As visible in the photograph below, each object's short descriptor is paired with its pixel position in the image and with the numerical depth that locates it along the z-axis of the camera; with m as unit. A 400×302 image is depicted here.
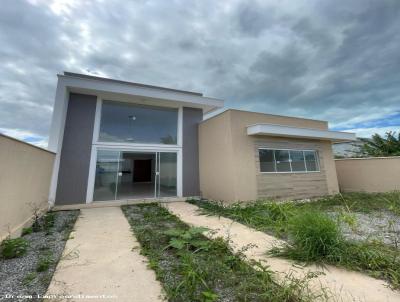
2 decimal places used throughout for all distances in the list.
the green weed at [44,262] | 2.45
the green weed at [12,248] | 2.79
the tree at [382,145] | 14.49
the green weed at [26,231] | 3.92
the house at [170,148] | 7.11
